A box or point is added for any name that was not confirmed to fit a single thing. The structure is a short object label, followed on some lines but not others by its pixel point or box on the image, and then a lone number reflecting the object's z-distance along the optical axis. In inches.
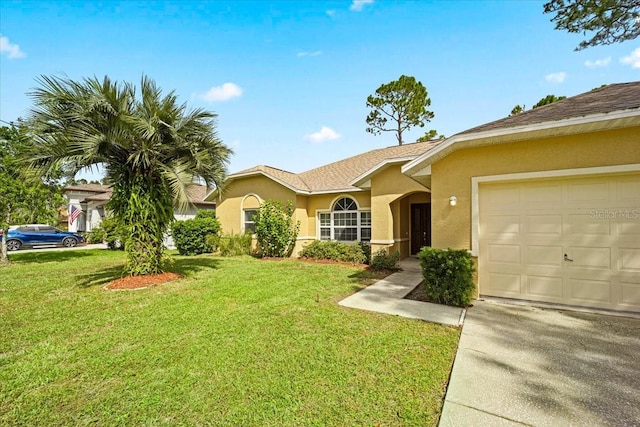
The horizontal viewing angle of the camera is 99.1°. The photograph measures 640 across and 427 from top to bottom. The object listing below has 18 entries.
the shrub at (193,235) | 653.9
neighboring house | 1051.3
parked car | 756.0
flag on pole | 1015.0
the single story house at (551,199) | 209.9
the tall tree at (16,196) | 476.1
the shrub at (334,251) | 504.3
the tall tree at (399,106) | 996.6
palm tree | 288.5
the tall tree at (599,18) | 282.8
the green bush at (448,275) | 239.1
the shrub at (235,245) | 623.2
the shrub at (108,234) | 754.2
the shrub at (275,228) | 556.7
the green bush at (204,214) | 748.0
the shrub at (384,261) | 423.2
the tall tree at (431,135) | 1017.6
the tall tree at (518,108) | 852.6
